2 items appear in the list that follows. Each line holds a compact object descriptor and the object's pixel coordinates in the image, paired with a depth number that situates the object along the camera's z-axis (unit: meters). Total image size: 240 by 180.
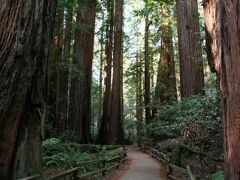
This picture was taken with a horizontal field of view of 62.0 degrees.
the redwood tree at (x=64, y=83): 9.05
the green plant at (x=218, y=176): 4.11
